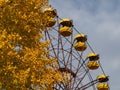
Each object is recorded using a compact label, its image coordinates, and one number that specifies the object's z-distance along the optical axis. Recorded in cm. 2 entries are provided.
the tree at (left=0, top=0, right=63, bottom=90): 1683
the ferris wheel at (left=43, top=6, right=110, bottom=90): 3362
